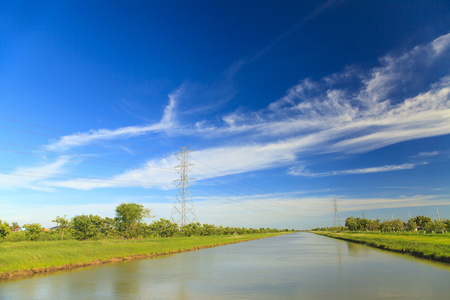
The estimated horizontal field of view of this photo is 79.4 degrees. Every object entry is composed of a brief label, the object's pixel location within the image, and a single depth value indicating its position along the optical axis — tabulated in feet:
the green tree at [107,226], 178.85
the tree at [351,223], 518.29
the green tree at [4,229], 120.06
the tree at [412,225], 301.63
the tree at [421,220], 311.00
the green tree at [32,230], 142.89
